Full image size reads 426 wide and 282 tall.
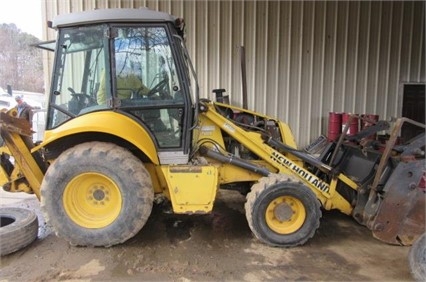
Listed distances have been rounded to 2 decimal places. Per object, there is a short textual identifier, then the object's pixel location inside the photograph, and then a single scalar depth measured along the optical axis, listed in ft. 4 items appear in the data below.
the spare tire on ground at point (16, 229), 11.14
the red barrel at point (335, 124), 24.39
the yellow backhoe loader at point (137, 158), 11.23
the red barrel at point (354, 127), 22.51
